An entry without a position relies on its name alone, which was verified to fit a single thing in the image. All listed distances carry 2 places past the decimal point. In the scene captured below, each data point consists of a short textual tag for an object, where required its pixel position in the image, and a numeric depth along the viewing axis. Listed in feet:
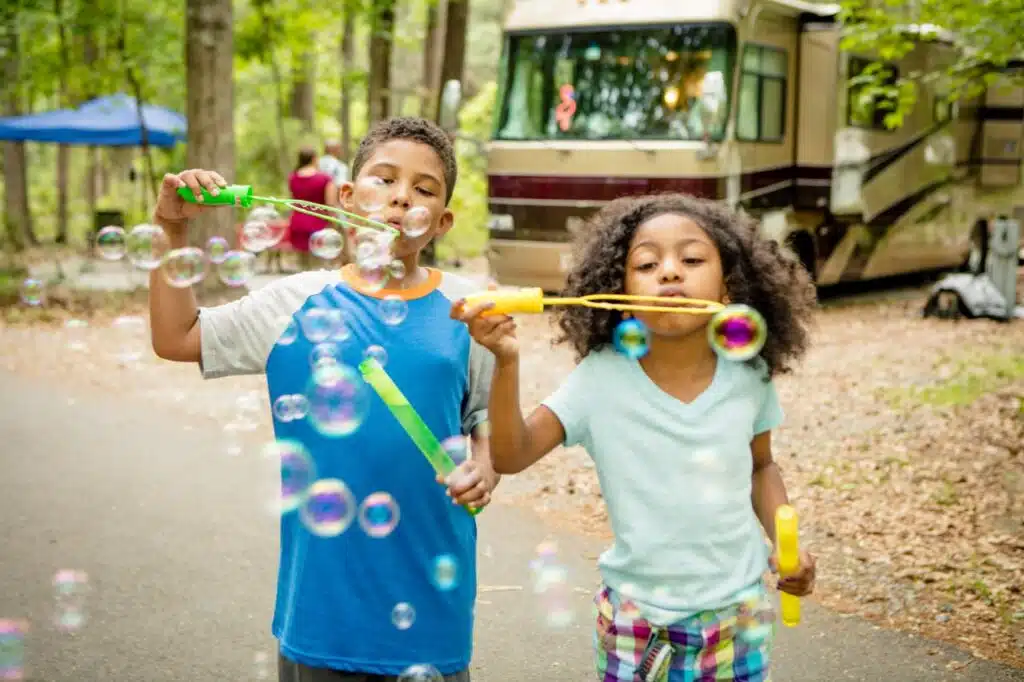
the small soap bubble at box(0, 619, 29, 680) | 14.57
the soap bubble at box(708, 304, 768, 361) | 8.86
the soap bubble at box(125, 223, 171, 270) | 9.31
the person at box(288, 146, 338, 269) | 53.06
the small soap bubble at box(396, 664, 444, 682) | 8.34
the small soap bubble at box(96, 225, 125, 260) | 13.53
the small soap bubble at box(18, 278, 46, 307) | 16.46
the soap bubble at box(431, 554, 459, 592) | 8.46
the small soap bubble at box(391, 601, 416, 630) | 8.35
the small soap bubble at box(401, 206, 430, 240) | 8.67
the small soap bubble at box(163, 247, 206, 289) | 9.11
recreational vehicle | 41.78
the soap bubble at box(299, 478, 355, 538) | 8.31
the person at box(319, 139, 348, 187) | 59.82
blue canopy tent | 63.16
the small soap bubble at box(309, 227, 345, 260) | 12.29
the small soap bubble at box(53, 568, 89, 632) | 16.34
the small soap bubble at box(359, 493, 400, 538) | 8.30
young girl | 8.45
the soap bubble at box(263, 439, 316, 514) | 8.59
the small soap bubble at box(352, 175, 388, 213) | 8.79
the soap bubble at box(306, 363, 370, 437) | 8.59
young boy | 8.35
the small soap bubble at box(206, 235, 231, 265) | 12.95
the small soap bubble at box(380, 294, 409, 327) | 8.76
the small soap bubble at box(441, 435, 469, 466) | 8.66
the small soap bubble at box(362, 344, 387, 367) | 8.48
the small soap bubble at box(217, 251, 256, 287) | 12.64
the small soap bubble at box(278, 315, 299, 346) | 8.91
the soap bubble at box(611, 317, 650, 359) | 9.05
